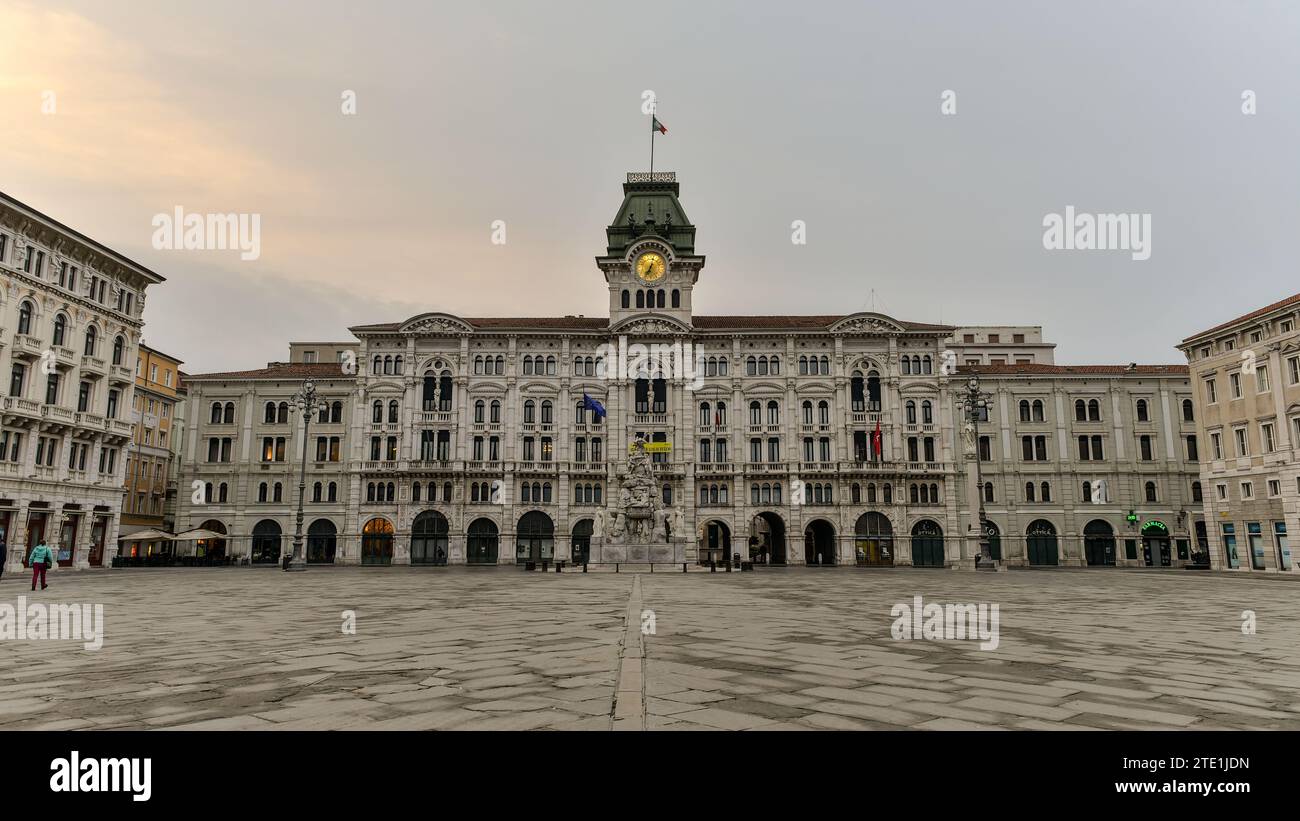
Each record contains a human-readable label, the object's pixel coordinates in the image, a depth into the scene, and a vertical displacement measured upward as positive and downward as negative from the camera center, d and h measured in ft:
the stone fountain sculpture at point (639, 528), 134.92 -2.15
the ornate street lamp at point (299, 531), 134.00 -2.48
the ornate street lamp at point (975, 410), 119.44 +16.23
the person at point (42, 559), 71.36 -3.72
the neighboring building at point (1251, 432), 129.39 +14.47
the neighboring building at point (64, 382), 120.47 +23.01
